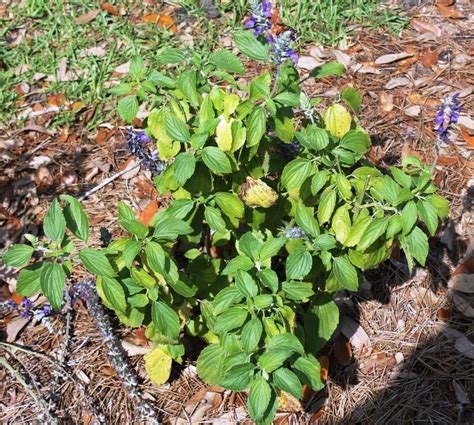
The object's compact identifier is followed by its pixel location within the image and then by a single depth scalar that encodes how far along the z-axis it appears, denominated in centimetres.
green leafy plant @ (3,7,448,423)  181
